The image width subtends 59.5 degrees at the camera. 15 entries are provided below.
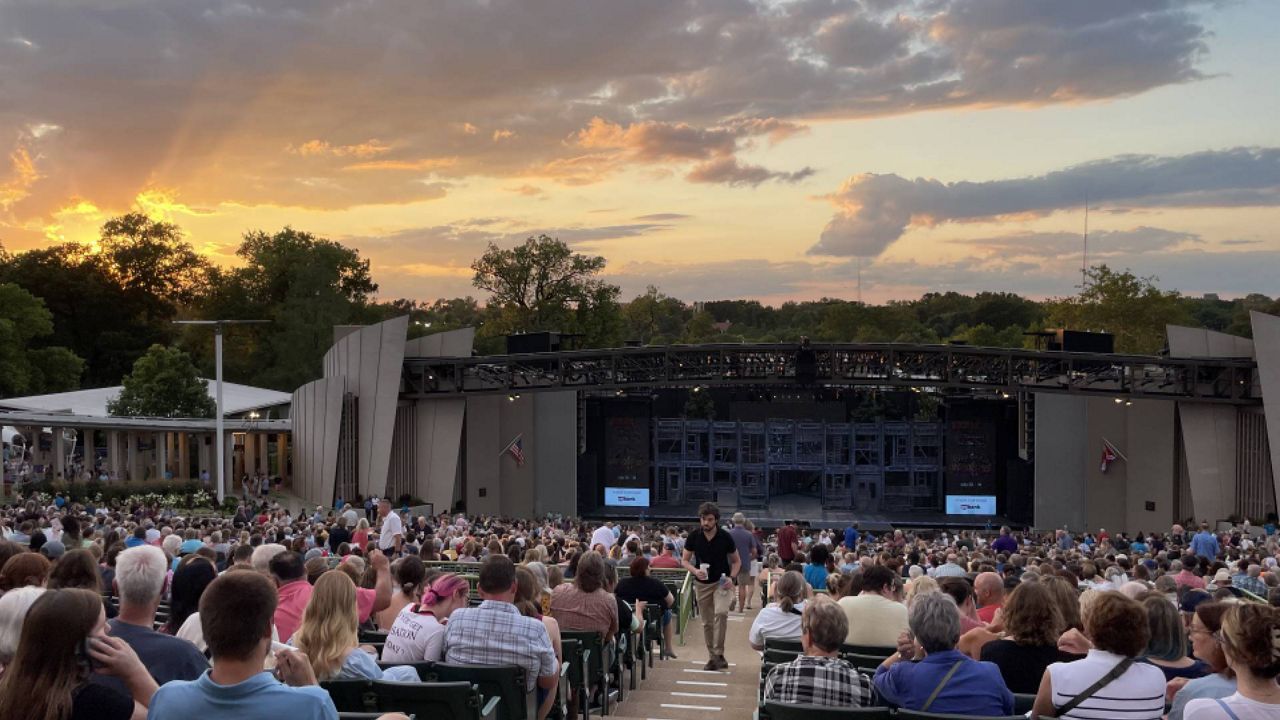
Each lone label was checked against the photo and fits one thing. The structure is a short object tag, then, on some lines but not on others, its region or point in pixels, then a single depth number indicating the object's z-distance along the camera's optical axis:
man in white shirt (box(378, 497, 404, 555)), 13.99
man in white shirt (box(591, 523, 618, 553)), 15.58
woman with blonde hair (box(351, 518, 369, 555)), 13.98
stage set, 27.70
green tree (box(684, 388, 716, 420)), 46.78
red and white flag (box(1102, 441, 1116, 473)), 30.84
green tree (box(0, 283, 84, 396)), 46.53
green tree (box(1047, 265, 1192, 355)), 58.25
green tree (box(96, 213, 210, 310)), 60.59
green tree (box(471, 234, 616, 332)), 58.94
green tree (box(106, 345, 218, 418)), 36.56
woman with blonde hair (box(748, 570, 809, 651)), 7.43
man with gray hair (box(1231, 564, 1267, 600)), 10.41
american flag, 32.88
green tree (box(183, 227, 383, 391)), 55.16
